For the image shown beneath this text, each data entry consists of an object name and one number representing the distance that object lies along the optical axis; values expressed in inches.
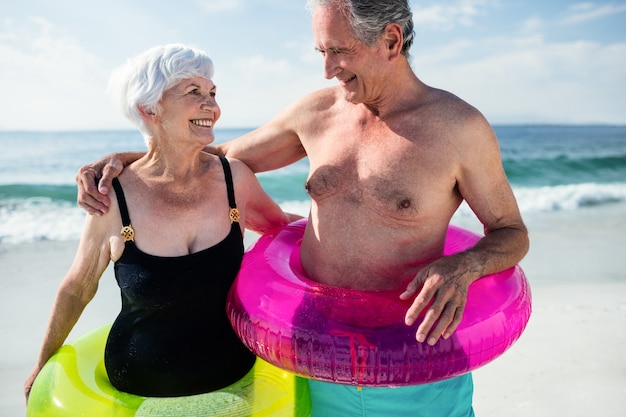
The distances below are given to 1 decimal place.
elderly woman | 85.4
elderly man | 84.7
